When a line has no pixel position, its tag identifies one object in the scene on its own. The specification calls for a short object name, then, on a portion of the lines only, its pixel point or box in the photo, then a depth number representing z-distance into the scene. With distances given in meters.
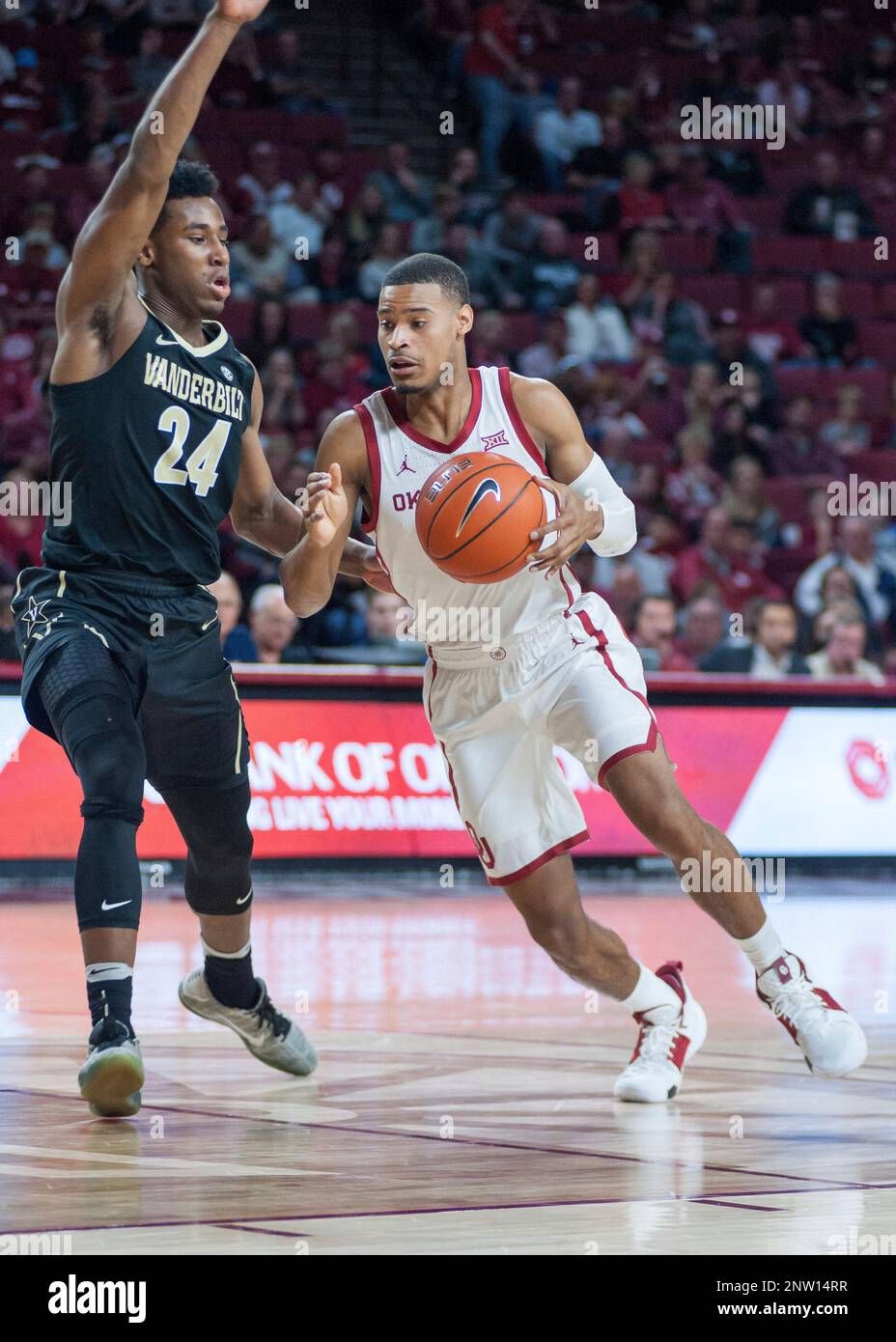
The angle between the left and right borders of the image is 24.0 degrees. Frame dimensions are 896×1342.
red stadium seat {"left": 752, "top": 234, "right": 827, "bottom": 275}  18.95
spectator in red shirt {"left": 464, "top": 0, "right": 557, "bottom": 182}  18.81
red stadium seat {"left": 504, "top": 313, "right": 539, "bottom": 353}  16.81
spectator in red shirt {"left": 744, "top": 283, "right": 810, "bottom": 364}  18.08
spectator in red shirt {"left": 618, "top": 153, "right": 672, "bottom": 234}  18.30
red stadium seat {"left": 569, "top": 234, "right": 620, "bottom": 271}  17.94
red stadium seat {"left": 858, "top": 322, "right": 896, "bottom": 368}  18.44
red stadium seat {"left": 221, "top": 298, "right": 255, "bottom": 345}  15.72
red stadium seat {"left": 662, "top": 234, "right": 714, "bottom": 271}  18.42
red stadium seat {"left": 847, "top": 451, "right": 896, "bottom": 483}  17.23
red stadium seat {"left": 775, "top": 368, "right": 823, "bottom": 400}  17.78
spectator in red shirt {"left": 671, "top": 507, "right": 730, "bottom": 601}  15.13
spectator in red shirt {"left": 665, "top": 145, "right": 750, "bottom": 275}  18.59
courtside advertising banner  11.51
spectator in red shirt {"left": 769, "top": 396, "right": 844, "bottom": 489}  16.92
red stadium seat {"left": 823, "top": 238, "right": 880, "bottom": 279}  19.06
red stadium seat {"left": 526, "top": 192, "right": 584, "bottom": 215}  18.28
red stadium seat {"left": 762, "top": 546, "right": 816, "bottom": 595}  16.12
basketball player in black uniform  4.91
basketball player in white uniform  5.60
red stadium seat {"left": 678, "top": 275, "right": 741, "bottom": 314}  18.14
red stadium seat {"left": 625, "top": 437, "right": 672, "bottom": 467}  16.06
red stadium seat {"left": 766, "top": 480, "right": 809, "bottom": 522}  16.58
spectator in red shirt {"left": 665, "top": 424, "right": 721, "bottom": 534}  16.05
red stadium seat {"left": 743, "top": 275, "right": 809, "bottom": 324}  18.55
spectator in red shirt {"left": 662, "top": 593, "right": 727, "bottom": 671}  13.55
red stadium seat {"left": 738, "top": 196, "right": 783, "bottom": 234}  19.23
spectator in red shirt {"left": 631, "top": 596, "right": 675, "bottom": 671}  13.23
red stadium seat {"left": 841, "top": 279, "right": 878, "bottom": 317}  18.83
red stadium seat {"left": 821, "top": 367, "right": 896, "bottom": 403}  17.95
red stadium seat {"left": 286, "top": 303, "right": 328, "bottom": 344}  16.08
